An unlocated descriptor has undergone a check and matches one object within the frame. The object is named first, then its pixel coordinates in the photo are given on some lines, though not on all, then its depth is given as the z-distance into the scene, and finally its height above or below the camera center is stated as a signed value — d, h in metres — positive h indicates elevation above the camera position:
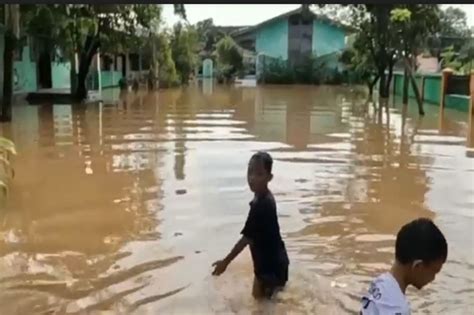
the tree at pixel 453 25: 30.06 +2.34
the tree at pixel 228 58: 54.41 +0.72
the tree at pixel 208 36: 64.62 +2.95
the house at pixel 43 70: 27.50 -0.26
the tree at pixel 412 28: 23.55 +1.44
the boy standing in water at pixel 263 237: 4.22 -1.07
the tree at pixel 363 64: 35.72 +0.27
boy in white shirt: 2.14 -0.61
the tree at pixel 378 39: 31.52 +1.40
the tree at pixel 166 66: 43.25 +0.00
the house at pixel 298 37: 55.25 +2.48
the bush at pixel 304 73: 50.59 -0.34
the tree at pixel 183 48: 46.50 +1.27
